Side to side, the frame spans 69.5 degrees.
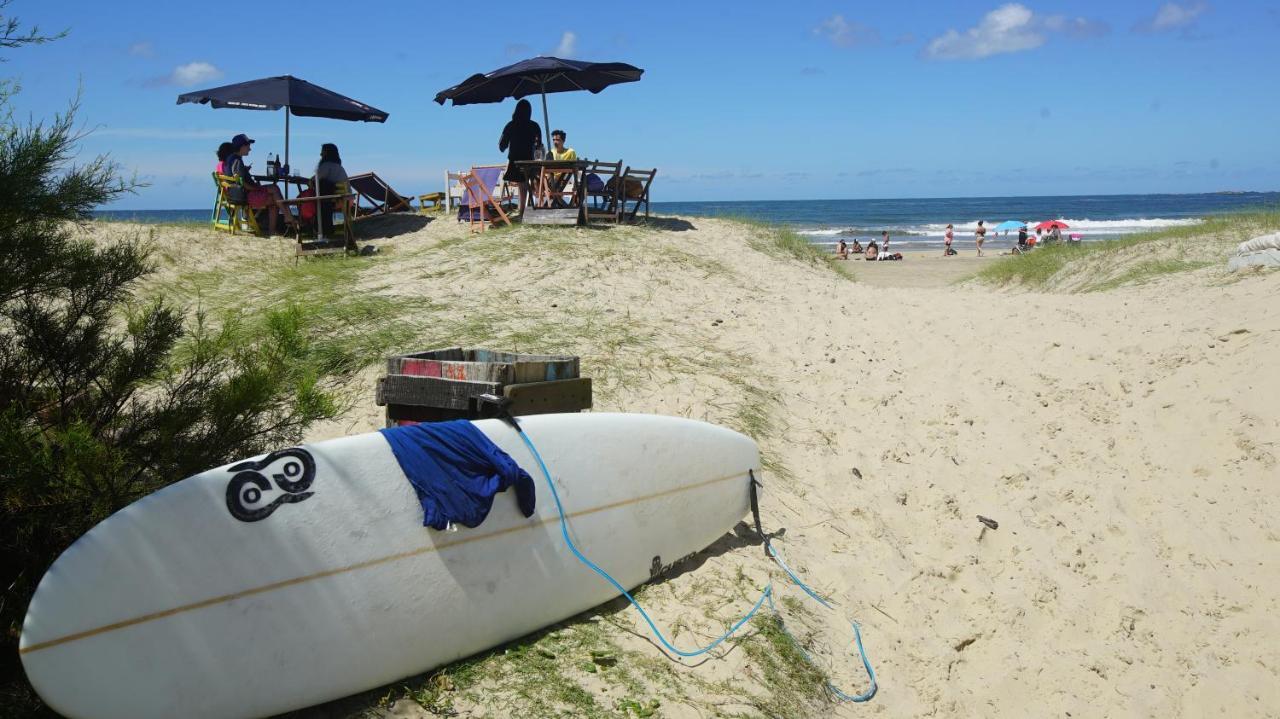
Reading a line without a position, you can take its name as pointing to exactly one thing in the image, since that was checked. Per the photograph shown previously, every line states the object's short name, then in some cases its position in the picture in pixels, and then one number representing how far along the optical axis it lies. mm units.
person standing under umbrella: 11906
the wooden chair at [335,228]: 10908
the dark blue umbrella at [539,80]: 11383
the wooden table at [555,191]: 11180
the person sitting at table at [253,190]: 11211
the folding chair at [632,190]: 11867
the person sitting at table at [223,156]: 11281
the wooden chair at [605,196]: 11508
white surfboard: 2914
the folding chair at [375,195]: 13047
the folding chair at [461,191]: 12266
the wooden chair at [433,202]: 14164
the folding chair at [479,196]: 11992
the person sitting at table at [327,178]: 11516
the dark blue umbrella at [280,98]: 10812
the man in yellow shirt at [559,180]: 11398
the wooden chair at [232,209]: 11242
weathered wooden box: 4395
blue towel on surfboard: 3596
